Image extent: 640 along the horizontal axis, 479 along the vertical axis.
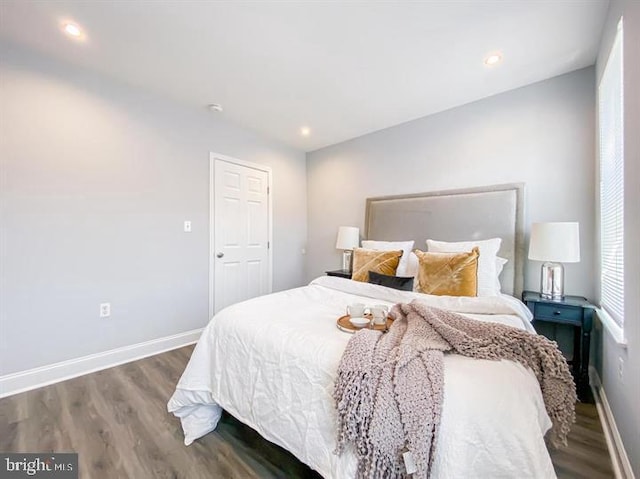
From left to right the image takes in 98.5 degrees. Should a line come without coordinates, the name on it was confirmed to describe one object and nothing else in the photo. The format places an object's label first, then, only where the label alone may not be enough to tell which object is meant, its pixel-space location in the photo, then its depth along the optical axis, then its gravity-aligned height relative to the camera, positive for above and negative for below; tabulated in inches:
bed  34.4 -23.5
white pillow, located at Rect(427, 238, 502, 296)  87.3 -6.5
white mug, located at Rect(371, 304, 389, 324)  57.4 -16.4
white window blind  60.7 +13.6
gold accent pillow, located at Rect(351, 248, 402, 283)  101.6 -10.0
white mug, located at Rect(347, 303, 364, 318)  59.6 -15.9
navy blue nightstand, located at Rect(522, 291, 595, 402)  77.1 -23.8
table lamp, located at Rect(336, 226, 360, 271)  137.9 -1.1
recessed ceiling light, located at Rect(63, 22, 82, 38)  73.2 +55.9
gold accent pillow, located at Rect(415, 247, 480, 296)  81.1 -11.3
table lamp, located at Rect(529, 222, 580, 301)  79.2 -3.8
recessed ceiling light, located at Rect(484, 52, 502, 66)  83.6 +55.5
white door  130.5 +2.3
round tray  54.2 -18.1
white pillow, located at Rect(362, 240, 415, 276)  107.0 -4.3
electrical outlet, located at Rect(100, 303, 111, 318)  97.5 -26.4
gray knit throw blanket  36.1 -20.7
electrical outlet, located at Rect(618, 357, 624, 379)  56.6 -27.2
